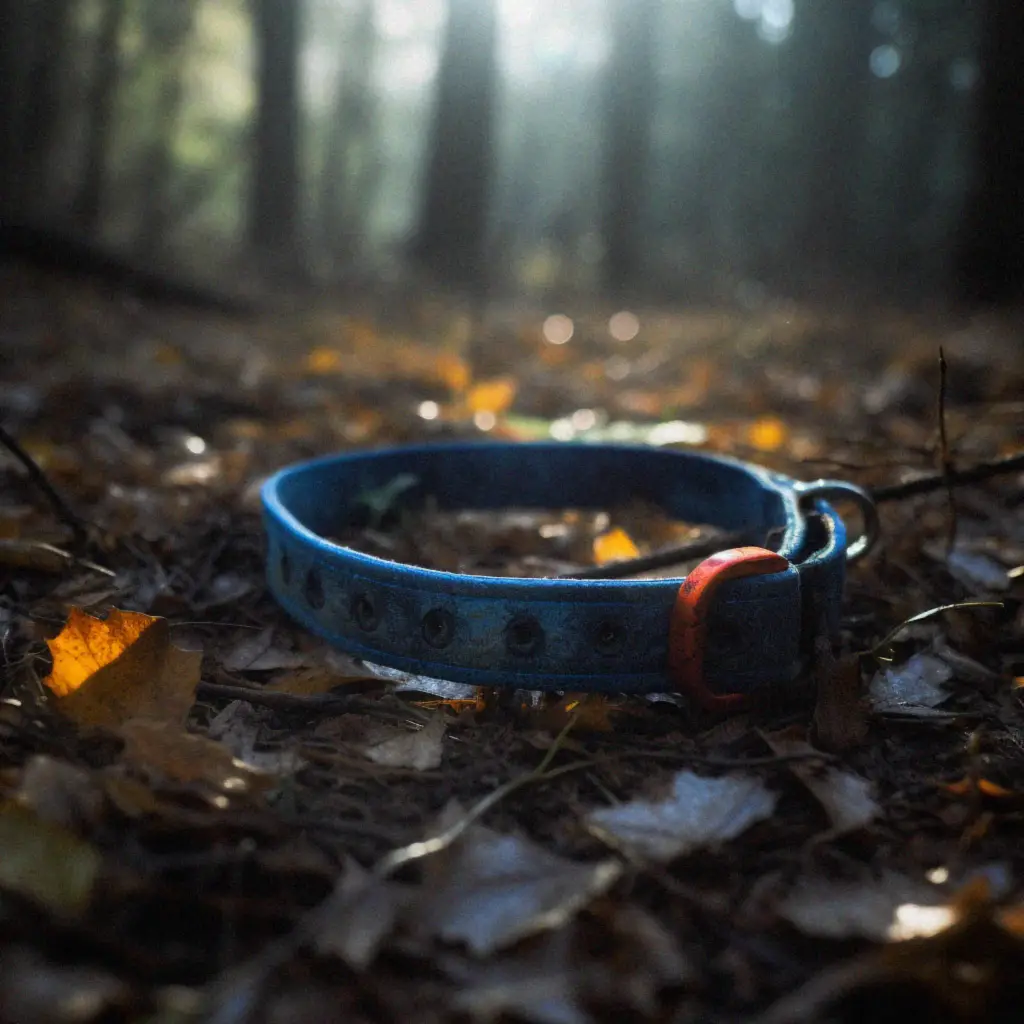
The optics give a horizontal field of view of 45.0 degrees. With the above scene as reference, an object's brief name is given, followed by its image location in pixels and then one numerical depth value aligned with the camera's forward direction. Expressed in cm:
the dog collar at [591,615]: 27
